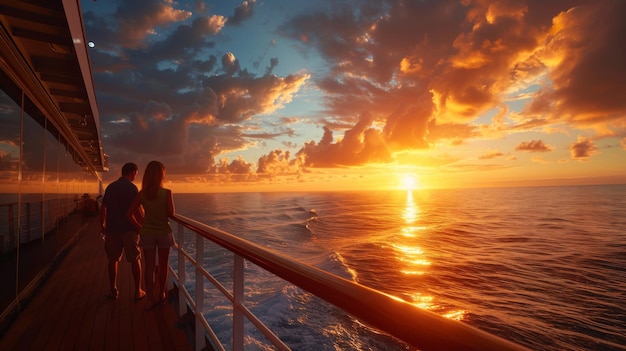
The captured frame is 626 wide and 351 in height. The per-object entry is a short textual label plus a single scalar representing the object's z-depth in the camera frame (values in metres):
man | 4.03
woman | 3.59
